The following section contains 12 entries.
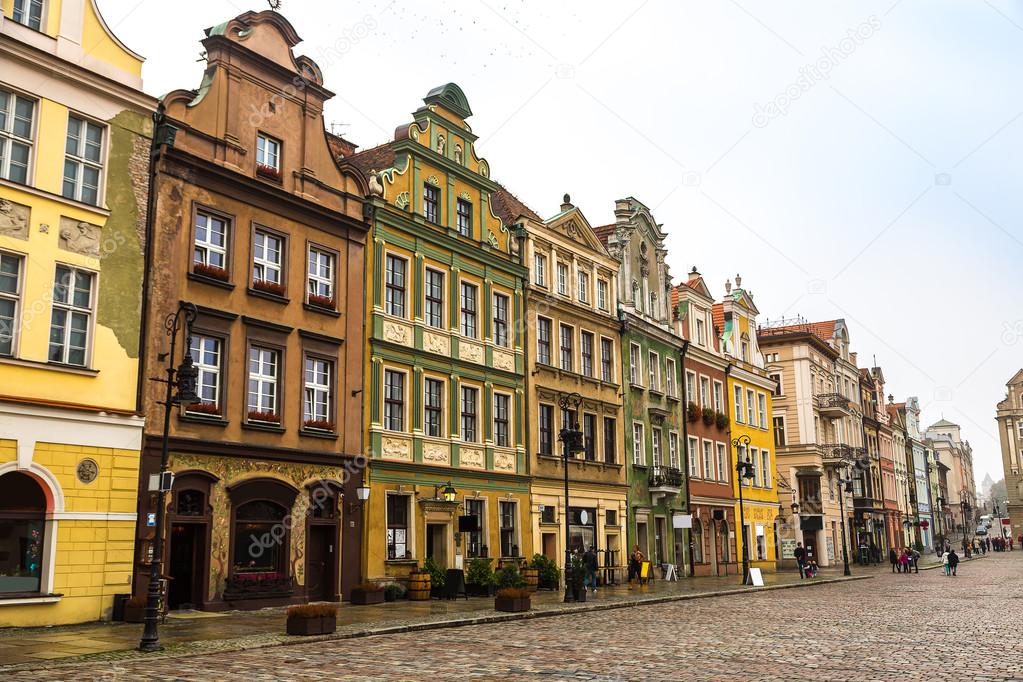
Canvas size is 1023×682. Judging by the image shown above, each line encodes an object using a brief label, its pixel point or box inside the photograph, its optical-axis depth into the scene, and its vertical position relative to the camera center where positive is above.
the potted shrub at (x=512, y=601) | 25.06 -1.31
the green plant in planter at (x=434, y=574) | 30.66 -0.76
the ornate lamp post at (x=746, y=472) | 41.03 +3.07
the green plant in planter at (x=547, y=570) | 35.81 -0.80
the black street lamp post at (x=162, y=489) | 16.77 +1.14
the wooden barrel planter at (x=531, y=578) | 35.19 -1.05
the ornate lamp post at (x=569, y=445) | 29.32 +3.12
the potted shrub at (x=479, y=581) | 31.62 -1.01
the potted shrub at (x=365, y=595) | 28.30 -1.26
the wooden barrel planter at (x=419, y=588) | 30.12 -1.15
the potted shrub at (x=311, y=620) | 19.14 -1.31
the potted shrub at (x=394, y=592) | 29.44 -1.25
